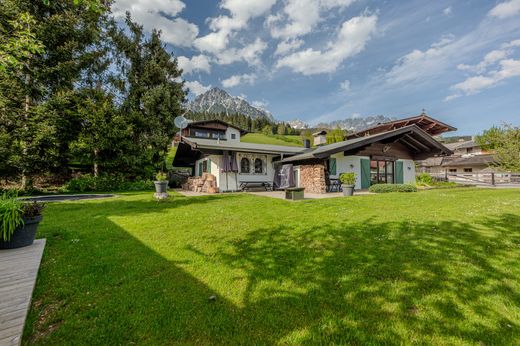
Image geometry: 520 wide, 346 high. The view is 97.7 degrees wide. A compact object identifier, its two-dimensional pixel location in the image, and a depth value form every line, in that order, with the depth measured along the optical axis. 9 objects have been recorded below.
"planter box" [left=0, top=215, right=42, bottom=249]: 3.66
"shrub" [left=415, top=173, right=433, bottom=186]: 17.42
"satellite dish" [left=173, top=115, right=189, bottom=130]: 16.95
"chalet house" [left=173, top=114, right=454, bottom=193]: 13.54
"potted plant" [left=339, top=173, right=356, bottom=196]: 11.08
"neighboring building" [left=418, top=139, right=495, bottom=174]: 34.72
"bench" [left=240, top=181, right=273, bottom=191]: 14.67
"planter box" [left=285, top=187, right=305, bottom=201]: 9.59
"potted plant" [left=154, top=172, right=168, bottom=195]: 10.35
